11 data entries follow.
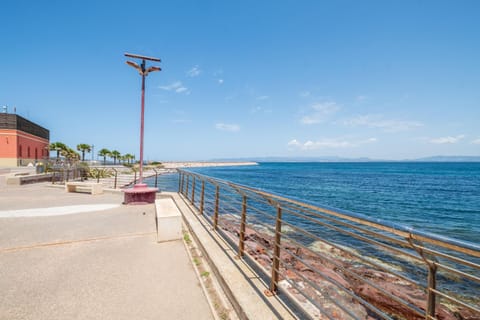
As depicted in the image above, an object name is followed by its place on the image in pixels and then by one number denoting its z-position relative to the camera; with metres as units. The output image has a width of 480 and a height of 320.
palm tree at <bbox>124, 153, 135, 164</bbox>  89.38
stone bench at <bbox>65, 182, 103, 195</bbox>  9.34
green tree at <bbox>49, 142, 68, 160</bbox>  45.98
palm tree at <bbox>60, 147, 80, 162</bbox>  37.67
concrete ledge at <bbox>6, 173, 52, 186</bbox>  12.05
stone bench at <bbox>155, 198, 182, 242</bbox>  4.26
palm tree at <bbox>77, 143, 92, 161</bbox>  57.66
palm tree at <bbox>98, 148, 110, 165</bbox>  77.38
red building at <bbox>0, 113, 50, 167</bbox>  34.06
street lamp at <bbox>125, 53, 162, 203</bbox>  7.32
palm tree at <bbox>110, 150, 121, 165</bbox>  81.75
